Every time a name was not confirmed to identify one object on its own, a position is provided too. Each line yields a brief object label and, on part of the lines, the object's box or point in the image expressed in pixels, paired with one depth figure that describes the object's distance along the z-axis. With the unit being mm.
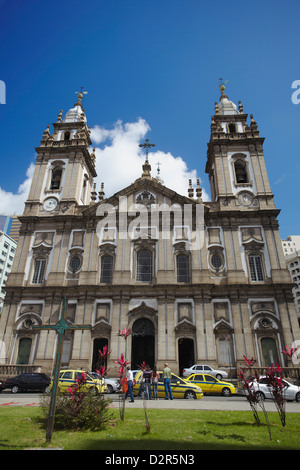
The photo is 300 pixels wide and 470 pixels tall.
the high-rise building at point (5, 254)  72375
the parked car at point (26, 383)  18453
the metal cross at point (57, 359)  6766
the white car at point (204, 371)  21227
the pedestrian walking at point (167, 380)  14992
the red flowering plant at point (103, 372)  9309
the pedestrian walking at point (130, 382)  13391
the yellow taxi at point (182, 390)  15969
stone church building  24094
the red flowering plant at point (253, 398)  8562
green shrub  7930
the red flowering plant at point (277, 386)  8323
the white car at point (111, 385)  18694
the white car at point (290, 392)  15805
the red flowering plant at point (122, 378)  9241
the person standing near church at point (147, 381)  14008
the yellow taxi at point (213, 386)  17672
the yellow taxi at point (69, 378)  15539
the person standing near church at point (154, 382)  15473
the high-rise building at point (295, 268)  72688
